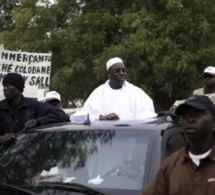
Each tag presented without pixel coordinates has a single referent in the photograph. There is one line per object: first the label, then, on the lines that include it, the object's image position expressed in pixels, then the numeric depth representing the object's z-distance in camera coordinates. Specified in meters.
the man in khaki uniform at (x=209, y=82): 7.64
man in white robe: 6.41
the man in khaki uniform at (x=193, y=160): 3.36
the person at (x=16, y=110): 6.34
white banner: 11.98
